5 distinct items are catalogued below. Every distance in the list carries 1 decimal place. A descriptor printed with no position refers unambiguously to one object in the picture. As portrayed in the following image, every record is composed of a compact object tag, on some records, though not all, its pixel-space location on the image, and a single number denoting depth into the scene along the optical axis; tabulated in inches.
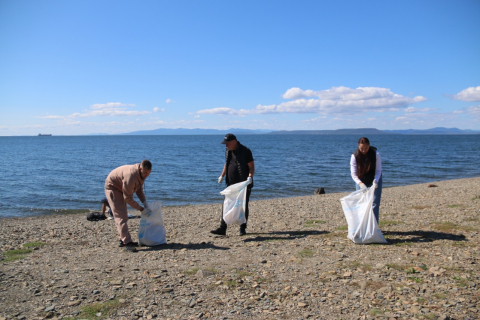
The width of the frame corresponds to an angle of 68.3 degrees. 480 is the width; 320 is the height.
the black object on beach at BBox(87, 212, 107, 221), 490.0
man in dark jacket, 306.5
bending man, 274.4
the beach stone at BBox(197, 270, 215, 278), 221.9
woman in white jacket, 282.7
